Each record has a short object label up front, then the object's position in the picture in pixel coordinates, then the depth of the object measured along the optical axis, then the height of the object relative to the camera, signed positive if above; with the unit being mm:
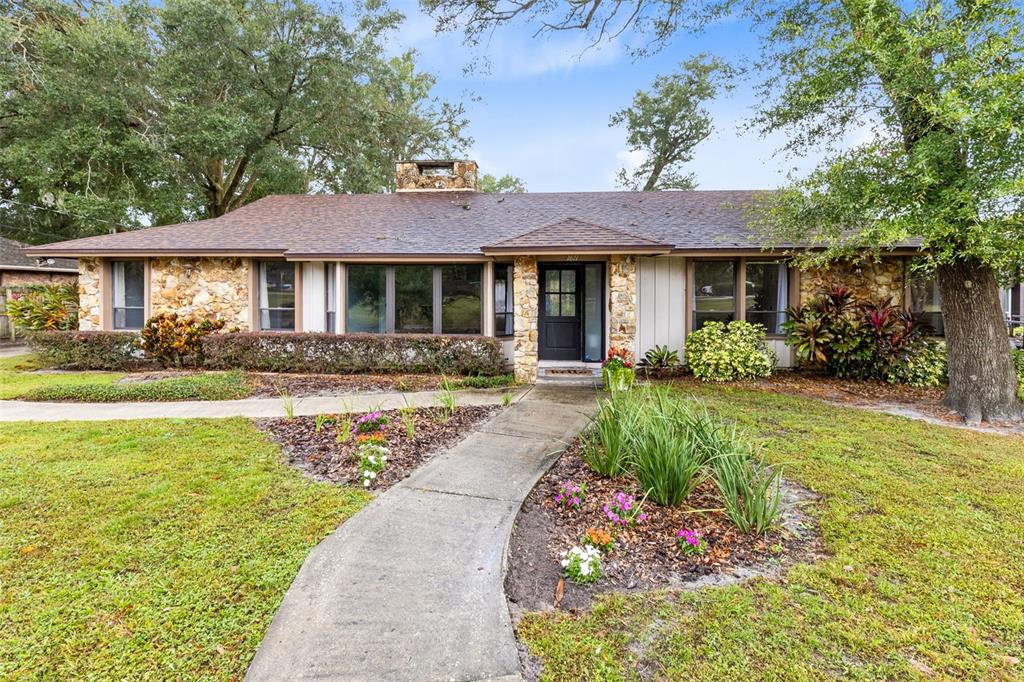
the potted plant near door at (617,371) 7270 -714
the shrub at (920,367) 8438 -729
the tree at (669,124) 21328 +9666
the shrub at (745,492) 3244 -1178
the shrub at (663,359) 9547 -658
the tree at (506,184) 26766 +8335
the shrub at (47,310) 11305 +415
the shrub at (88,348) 9477 -430
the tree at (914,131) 5375 +2421
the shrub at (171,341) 9555 -287
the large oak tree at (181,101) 13562 +7166
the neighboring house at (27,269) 16812 +2120
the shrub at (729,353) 8859 -511
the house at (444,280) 9656 +991
